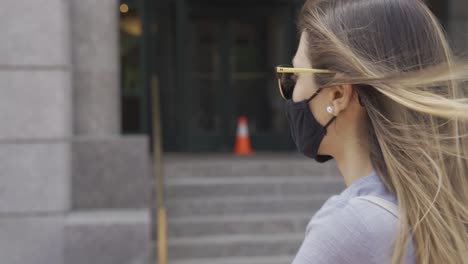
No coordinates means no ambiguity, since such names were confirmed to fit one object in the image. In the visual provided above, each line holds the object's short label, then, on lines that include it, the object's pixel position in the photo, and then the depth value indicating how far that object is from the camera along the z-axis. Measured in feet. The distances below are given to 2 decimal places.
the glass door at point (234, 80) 40.83
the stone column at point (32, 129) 22.43
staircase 24.97
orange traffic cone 36.96
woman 4.24
